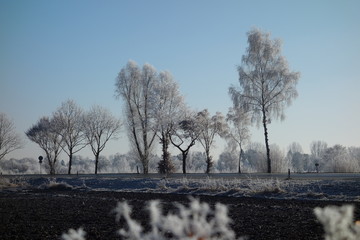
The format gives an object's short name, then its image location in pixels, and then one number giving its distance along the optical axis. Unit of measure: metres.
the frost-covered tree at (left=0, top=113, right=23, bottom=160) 55.03
